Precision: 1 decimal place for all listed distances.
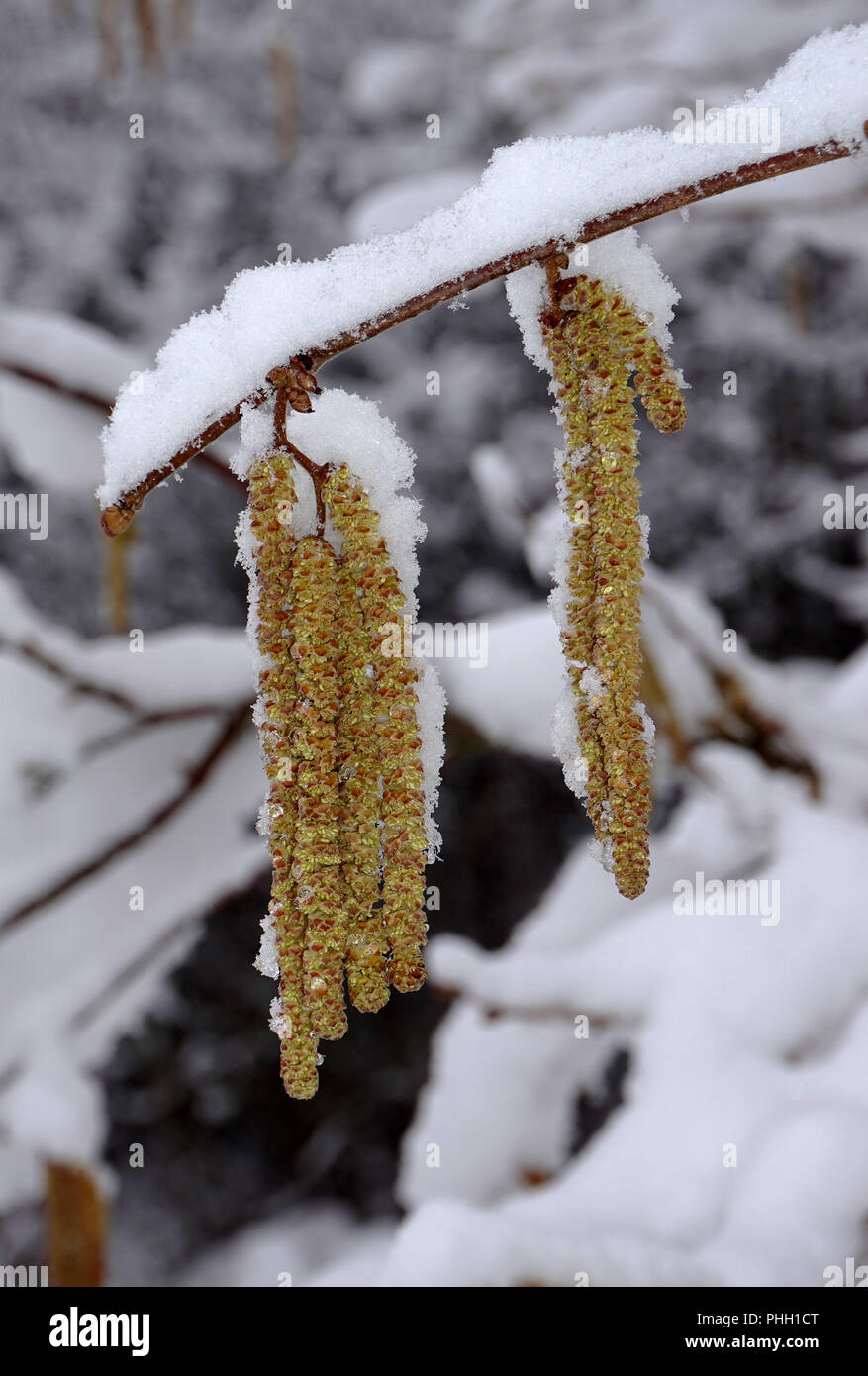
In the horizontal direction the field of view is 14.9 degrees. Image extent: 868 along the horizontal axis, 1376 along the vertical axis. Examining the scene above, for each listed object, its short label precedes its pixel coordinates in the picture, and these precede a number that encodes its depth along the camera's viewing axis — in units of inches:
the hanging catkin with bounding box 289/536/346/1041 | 14.5
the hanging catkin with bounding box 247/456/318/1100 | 14.5
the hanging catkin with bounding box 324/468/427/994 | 14.6
